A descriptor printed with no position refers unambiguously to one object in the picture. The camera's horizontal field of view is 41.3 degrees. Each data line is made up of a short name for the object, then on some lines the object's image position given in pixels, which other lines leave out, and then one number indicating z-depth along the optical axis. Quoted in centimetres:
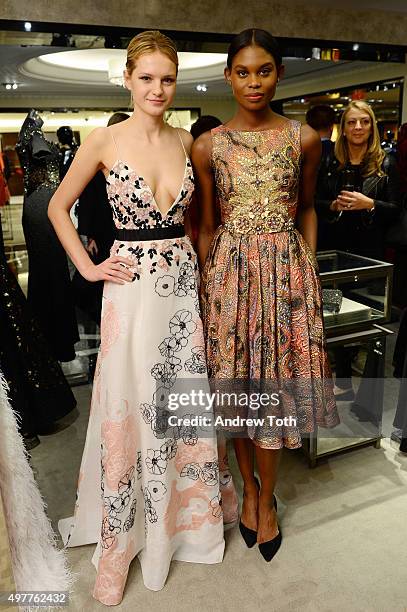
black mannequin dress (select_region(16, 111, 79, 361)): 275
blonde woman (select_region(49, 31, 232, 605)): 154
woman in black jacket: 257
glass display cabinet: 231
